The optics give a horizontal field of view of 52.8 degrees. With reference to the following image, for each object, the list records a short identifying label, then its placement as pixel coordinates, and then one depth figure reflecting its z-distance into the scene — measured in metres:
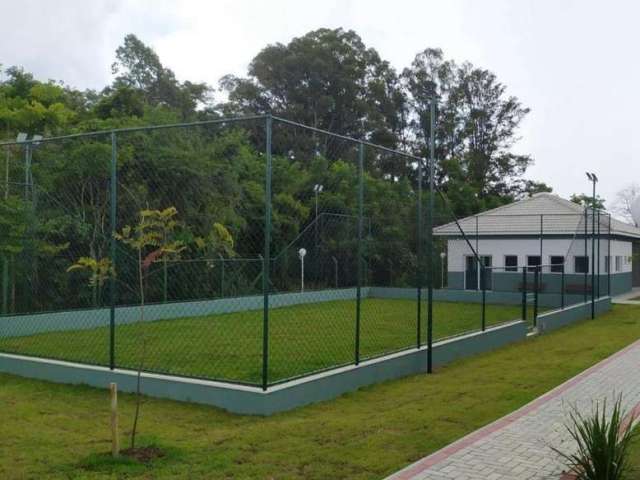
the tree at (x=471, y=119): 43.09
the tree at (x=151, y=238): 5.06
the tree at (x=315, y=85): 36.25
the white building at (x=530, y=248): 22.27
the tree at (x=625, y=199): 40.68
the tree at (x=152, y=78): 31.88
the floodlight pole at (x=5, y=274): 10.62
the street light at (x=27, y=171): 10.20
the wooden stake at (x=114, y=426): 4.71
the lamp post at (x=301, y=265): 15.43
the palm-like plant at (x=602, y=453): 3.84
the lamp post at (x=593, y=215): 16.41
